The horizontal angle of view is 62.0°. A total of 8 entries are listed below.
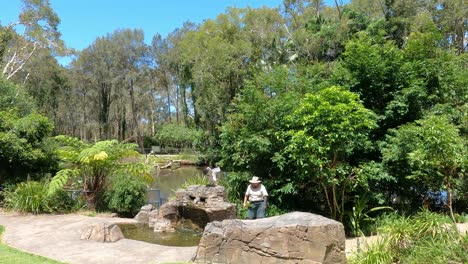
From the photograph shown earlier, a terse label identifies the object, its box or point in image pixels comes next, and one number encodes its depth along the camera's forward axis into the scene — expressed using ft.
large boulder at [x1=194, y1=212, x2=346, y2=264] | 21.33
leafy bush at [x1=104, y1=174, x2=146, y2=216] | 39.73
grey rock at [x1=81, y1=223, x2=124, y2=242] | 27.35
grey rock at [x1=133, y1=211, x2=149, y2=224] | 36.94
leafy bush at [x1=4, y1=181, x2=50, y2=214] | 36.96
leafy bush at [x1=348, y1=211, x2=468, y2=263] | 20.31
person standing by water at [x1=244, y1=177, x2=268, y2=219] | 31.09
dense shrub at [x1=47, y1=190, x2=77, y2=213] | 38.17
